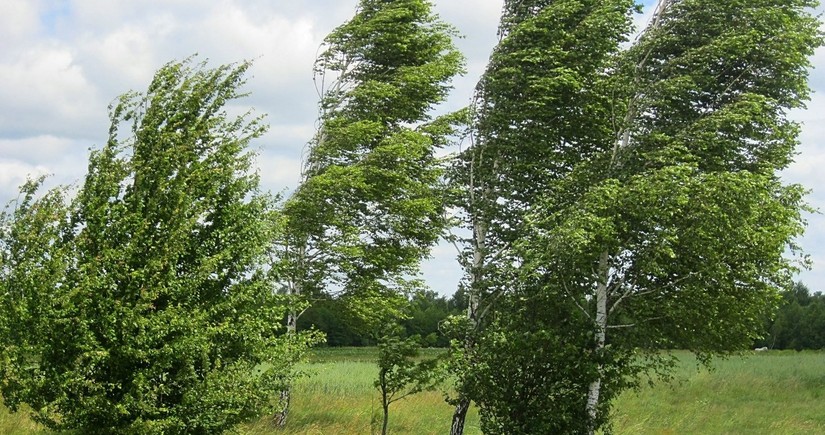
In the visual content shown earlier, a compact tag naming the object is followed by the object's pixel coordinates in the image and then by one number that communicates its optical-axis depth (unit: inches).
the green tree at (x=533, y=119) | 852.6
